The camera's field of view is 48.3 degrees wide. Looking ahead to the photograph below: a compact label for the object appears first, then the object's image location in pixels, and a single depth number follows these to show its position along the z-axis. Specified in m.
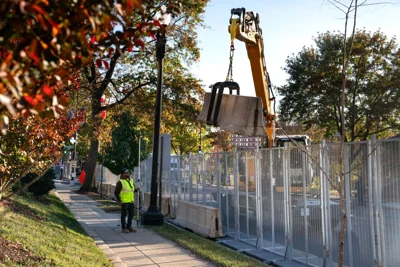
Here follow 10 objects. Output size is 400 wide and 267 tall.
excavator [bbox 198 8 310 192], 10.88
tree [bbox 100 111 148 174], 23.64
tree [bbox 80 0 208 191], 25.00
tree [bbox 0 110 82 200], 6.83
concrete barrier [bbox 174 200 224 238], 12.78
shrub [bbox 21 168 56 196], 18.83
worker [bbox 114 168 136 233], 13.11
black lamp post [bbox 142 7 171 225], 14.64
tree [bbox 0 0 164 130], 2.21
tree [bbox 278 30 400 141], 25.25
